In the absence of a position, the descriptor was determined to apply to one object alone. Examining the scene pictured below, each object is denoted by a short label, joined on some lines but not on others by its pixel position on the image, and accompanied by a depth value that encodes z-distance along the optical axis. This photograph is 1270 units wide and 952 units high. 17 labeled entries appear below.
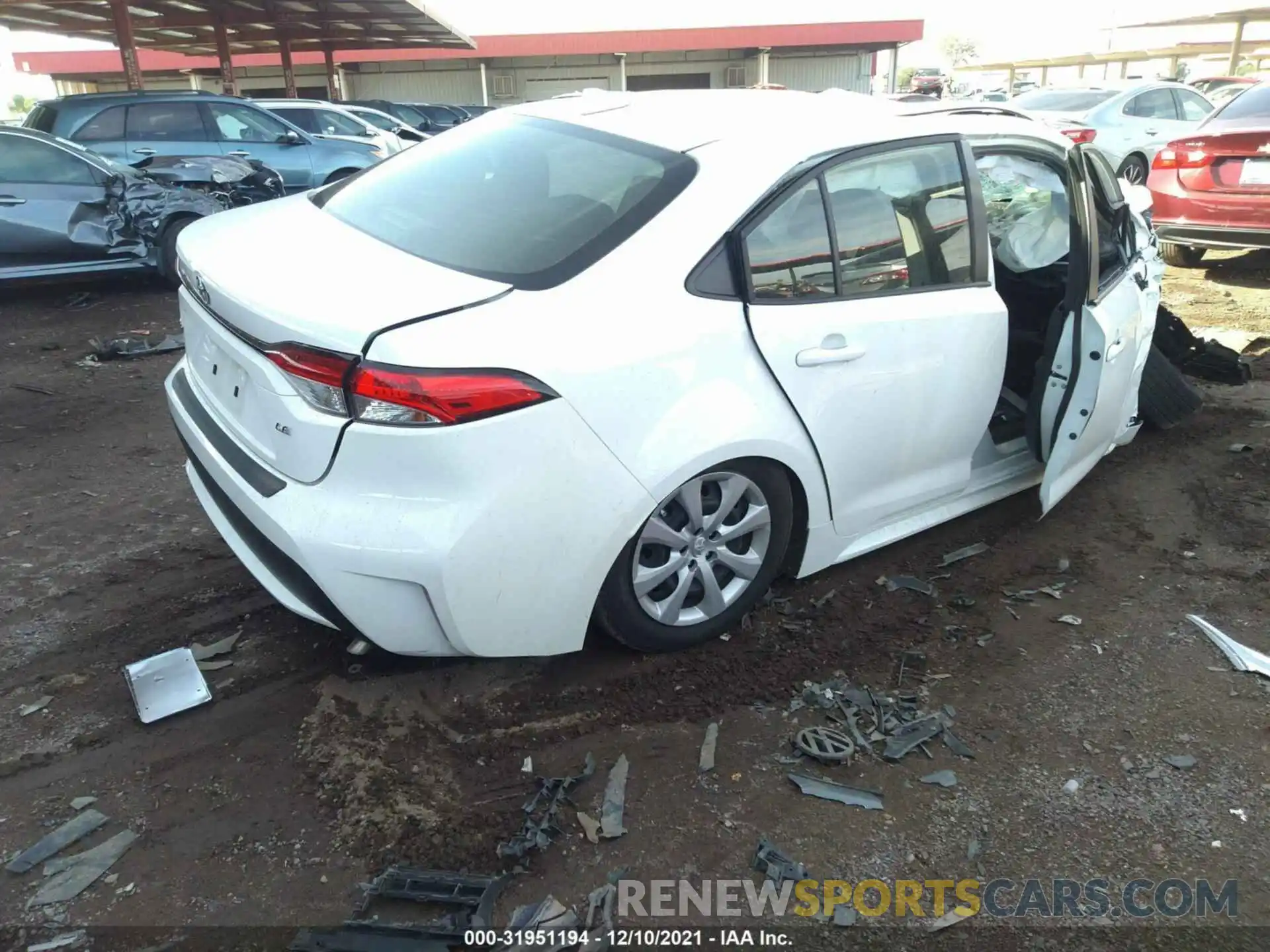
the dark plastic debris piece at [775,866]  2.31
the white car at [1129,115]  11.95
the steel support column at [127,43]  15.32
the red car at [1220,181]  7.59
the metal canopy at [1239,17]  34.44
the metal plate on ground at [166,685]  2.84
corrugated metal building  32.47
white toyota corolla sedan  2.38
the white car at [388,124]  15.99
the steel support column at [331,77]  26.09
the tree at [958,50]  111.87
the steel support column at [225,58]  19.06
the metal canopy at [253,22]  17.89
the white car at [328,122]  12.55
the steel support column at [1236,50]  35.22
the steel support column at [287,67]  21.88
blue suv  9.25
